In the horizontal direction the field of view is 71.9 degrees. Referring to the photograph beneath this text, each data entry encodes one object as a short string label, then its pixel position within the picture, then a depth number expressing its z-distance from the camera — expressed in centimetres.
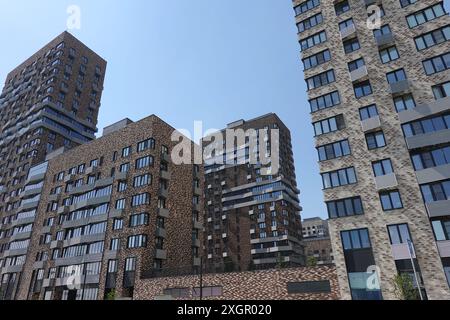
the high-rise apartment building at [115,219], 4744
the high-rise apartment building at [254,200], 8619
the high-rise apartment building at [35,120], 6686
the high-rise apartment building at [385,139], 2912
